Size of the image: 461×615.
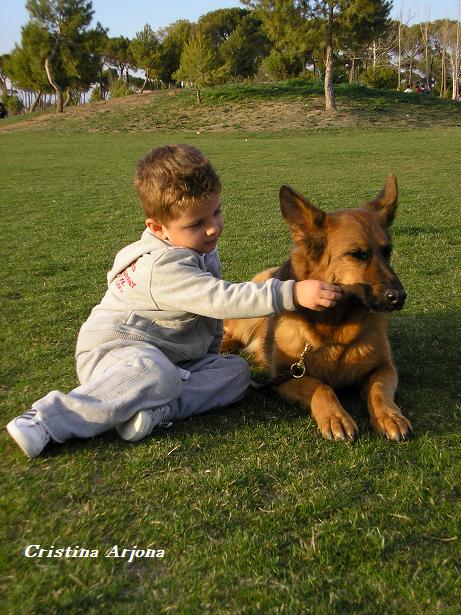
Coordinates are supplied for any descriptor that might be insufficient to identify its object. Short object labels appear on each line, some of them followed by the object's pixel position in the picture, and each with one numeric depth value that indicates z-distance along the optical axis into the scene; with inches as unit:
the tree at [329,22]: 1547.7
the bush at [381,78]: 2301.1
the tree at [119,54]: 2705.7
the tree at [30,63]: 2204.7
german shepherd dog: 130.4
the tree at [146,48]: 2368.4
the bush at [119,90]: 2283.1
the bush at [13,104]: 2974.9
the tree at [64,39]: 2178.9
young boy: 121.9
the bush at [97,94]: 2861.7
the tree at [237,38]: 2323.8
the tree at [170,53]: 2383.1
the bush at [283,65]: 2063.2
